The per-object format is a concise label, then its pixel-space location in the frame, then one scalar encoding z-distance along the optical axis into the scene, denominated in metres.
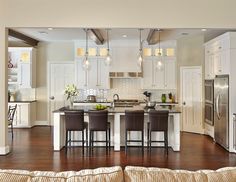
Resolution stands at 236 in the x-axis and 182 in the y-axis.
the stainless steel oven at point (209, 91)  8.13
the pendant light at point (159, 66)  7.52
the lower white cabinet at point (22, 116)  10.34
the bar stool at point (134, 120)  6.45
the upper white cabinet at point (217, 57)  6.96
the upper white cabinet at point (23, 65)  10.59
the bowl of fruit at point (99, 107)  6.96
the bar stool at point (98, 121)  6.46
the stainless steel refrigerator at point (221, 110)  6.84
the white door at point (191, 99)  9.33
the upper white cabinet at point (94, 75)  10.45
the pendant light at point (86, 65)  7.41
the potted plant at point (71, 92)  9.31
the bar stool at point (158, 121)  6.40
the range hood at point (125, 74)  10.39
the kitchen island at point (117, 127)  6.79
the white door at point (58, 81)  11.05
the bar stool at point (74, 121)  6.47
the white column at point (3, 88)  6.46
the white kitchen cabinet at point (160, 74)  10.43
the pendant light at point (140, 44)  7.72
